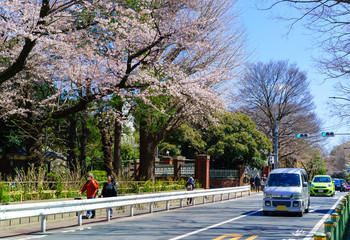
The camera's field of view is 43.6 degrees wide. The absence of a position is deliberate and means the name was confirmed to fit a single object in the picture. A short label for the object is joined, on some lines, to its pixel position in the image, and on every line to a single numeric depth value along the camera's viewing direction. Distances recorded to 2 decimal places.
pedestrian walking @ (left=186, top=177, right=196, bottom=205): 25.97
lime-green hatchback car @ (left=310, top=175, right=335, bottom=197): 34.50
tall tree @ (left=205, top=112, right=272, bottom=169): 43.06
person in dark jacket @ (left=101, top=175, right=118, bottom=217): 17.19
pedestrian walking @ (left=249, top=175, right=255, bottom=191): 43.31
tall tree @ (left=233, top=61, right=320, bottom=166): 54.38
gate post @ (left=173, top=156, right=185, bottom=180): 35.09
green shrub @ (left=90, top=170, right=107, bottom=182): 40.22
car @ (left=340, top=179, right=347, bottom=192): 52.41
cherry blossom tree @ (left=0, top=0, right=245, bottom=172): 15.72
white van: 17.57
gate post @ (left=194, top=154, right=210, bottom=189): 33.03
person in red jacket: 16.12
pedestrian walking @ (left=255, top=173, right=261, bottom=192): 42.69
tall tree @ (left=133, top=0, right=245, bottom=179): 22.98
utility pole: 45.83
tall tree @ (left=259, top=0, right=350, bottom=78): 13.81
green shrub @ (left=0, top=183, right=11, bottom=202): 14.56
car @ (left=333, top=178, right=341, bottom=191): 53.97
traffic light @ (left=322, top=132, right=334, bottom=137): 40.52
